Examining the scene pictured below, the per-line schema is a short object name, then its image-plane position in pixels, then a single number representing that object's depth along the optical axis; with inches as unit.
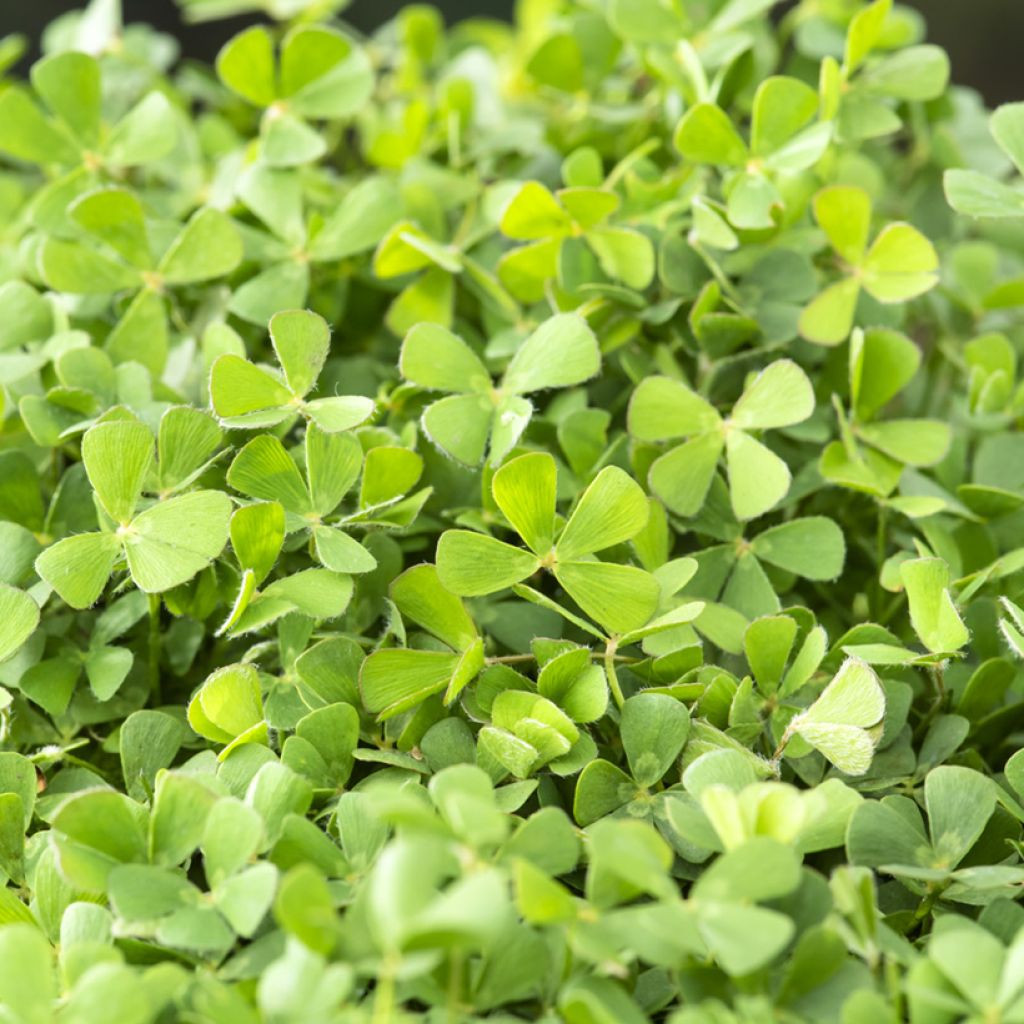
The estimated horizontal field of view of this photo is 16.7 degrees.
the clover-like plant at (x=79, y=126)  20.0
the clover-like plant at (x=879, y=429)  18.6
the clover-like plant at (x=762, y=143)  18.9
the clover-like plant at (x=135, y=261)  19.2
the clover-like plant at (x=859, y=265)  18.8
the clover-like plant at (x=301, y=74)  20.1
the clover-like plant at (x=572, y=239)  18.8
